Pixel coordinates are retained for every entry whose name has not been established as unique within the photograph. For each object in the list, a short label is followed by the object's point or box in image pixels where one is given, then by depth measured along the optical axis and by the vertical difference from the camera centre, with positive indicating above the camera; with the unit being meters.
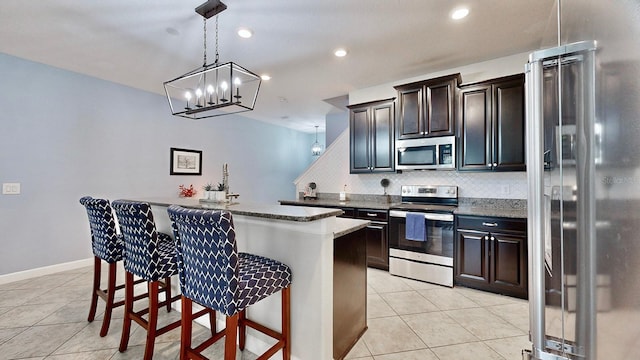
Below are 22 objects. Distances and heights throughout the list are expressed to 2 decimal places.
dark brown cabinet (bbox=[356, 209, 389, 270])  3.72 -0.74
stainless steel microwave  3.44 +0.42
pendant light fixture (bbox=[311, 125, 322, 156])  7.95 +1.05
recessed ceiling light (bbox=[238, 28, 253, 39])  2.76 +1.58
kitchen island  1.70 -0.58
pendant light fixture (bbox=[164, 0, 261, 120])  2.30 +1.54
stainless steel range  3.26 -0.67
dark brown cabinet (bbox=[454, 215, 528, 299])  2.84 -0.77
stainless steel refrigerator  0.52 +0.00
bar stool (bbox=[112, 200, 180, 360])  1.81 -0.53
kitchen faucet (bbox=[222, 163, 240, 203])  2.59 +0.00
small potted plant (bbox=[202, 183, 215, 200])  2.57 -0.08
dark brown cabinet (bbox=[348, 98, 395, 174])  3.95 +0.74
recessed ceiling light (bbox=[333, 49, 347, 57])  3.20 +1.59
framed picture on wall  5.02 +0.43
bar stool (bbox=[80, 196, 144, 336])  2.14 -0.47
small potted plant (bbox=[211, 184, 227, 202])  2.51 -0.10
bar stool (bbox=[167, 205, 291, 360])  1.35 -0.52
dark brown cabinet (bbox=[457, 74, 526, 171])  3.04 +0.71
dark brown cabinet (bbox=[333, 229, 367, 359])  1.85 -0.79
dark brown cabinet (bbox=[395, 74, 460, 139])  3.40 +1.02
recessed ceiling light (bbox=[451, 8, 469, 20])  2.41 +1.57
